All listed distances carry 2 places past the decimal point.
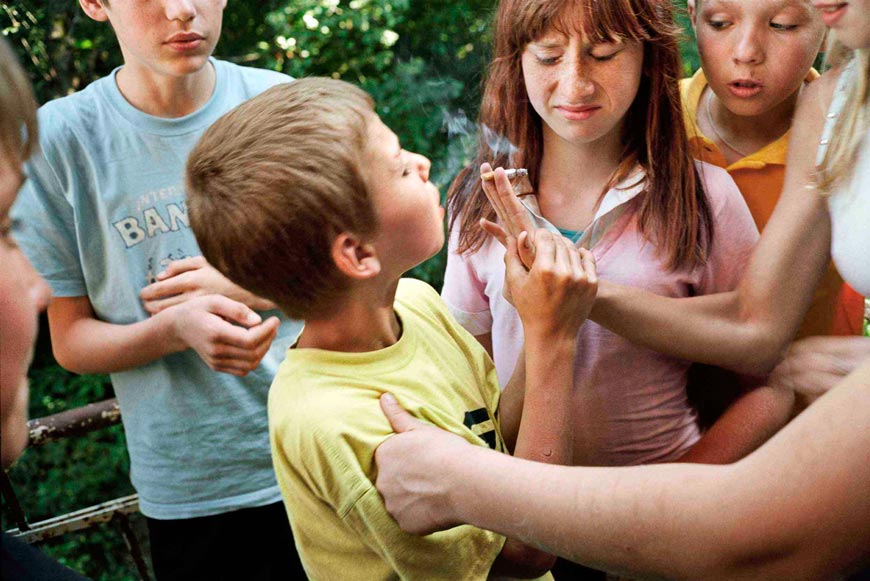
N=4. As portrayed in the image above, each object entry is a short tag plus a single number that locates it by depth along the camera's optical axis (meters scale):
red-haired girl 1.76
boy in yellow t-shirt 1.40
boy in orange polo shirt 1.83
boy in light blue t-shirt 2.04
